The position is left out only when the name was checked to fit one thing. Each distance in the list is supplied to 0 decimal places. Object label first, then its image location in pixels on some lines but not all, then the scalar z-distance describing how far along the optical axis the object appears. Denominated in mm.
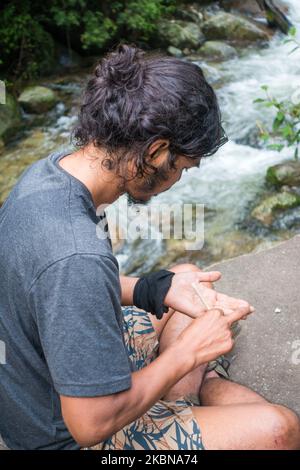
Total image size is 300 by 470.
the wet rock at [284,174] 4887
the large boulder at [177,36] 8664
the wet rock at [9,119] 6406
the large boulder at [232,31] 9164
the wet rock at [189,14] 9727
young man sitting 1245
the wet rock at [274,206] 4641
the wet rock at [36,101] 6918
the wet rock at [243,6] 10258
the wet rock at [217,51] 8453
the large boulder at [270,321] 2402
